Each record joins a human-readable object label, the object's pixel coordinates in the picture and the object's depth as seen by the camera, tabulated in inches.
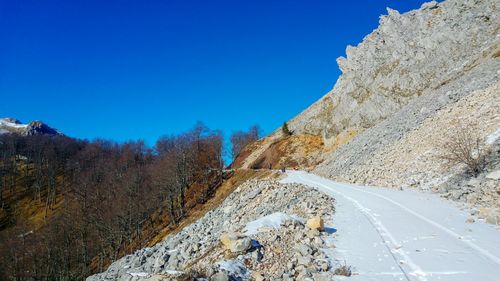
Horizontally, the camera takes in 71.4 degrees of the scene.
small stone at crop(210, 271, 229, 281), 351.3
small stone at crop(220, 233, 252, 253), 454.3
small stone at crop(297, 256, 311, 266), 405.5
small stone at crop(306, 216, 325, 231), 533.0
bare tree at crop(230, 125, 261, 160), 5196.9
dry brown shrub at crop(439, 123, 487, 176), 808.8
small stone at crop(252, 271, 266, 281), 382.0
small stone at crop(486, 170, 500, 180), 710.5
